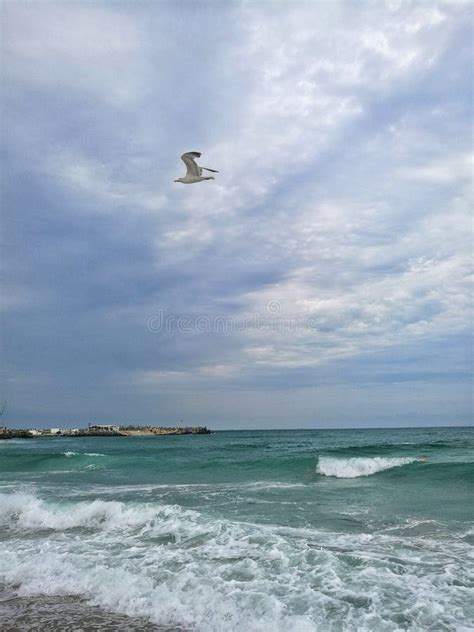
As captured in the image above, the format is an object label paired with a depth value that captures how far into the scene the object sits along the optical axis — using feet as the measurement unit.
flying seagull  39.70
